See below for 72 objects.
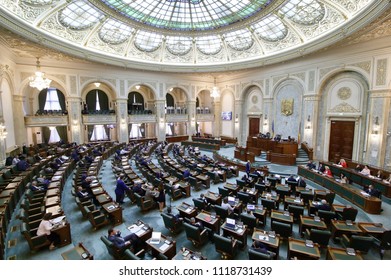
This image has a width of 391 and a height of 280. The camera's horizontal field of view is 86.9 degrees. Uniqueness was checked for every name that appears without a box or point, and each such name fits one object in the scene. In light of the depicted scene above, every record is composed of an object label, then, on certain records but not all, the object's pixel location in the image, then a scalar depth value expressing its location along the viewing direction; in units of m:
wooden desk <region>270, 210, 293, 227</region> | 6.08
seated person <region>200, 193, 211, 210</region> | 7.44
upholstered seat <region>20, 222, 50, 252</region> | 4.94
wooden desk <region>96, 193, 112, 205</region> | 7.04
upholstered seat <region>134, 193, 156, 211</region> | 7.41
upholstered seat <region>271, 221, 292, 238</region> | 5.65
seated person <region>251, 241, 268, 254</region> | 4.63
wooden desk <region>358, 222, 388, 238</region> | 5.51
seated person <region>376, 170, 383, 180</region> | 9.54
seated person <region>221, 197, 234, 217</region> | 6.57
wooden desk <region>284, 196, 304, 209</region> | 7.27
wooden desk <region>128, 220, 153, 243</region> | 5.31
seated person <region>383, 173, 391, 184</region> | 8.76
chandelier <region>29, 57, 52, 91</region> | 12.36
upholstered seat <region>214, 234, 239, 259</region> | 4.90
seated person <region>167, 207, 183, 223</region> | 6.12
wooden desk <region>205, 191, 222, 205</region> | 7.67
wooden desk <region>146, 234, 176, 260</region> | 4.79
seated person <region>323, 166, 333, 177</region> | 10.40
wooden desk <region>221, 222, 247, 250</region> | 5.42
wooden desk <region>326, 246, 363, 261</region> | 4.53
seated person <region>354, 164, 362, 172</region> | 10.74
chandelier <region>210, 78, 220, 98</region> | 19.07
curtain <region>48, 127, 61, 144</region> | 20.45
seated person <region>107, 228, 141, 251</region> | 4.77
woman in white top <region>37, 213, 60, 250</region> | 5.19
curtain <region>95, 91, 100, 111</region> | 22.73
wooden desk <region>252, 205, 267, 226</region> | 6.49
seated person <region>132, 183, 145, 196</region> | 7.96
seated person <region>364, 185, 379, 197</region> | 8.02
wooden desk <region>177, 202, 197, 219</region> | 6.61
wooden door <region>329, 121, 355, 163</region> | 13.99
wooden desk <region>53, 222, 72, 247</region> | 5.34
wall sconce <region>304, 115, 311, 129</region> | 15.69
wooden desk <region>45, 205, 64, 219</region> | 5.93
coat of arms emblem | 17.25
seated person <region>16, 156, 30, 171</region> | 9.88
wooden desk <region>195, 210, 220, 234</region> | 5.95
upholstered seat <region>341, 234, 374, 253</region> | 5.02
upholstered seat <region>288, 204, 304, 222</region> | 6.75
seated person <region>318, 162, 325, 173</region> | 10.86
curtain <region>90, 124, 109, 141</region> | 22.40
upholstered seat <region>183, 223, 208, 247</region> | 5.37
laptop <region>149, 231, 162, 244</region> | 5.04
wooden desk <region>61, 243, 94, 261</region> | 4.33
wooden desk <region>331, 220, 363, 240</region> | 5.62
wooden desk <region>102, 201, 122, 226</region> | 6.53
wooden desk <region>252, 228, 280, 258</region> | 4.96
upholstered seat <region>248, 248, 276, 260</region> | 4.28
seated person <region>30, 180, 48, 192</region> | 7.55
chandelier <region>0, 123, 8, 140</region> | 11.01
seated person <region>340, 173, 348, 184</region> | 9.29
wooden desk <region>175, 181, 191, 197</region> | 8.98
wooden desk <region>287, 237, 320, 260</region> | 4.62
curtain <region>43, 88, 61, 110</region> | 20.41
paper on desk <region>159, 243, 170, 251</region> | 4.83
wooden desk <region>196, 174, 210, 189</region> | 10.05
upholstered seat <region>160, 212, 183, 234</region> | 6.05
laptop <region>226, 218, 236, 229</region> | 5.65
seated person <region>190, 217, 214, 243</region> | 5.55
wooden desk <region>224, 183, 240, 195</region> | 8.49
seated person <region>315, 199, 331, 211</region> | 6.77
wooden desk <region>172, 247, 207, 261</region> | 4.46
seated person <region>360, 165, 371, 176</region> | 9.88
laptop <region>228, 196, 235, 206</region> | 7.16
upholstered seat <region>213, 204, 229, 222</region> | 6.65
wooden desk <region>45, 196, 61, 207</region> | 6.57
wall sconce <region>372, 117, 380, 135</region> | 12.18
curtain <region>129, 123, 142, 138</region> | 24.39
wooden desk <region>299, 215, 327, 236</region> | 5.79
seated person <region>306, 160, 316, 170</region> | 11.42
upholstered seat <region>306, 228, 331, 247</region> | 5.22
